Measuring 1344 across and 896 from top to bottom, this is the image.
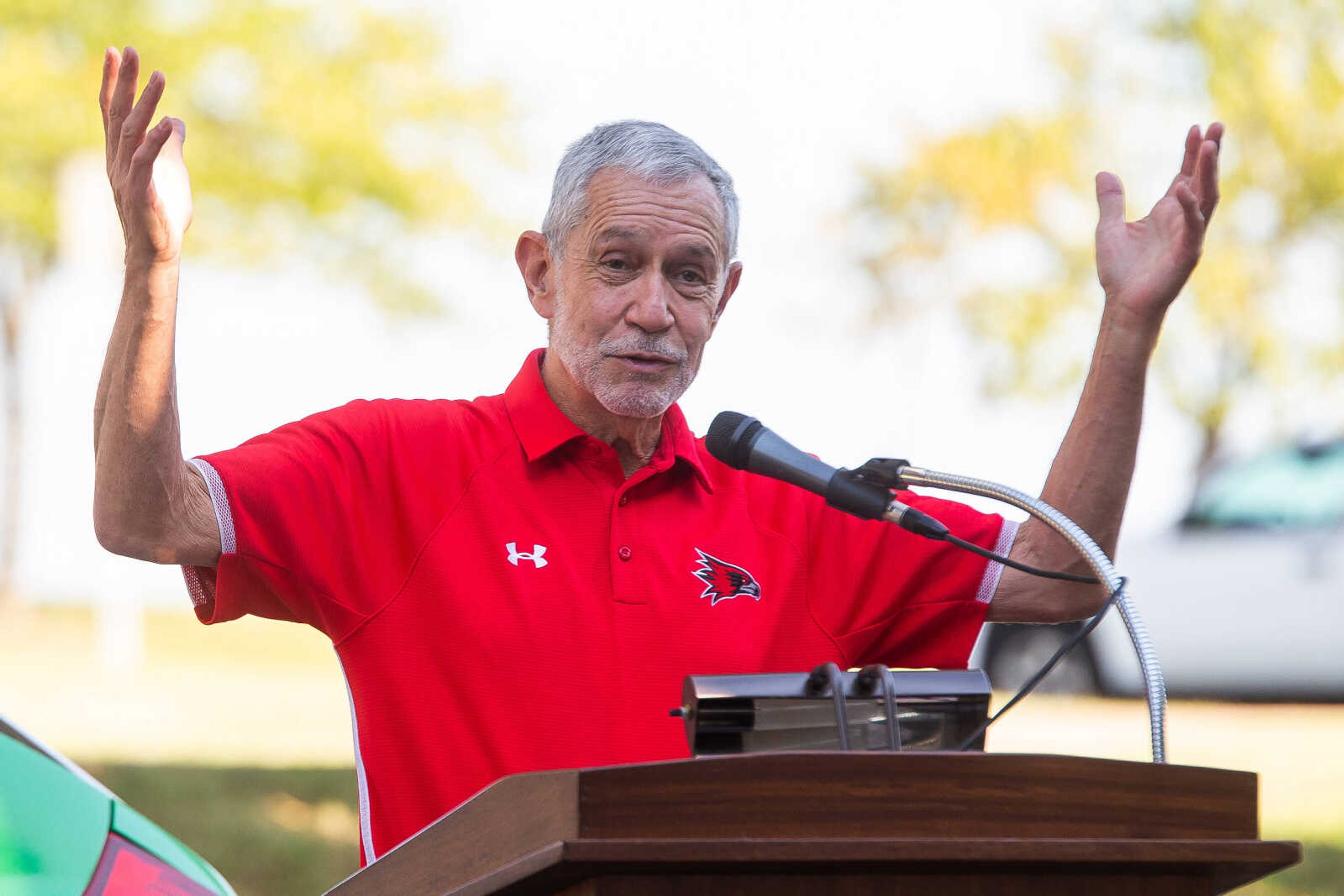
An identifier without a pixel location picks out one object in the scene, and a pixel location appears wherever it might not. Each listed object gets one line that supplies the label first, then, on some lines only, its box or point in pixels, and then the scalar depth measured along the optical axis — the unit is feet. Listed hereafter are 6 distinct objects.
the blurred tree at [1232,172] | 128.26
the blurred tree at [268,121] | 110.93
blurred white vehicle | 70.69
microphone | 16.28
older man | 18.99
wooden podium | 11.51
